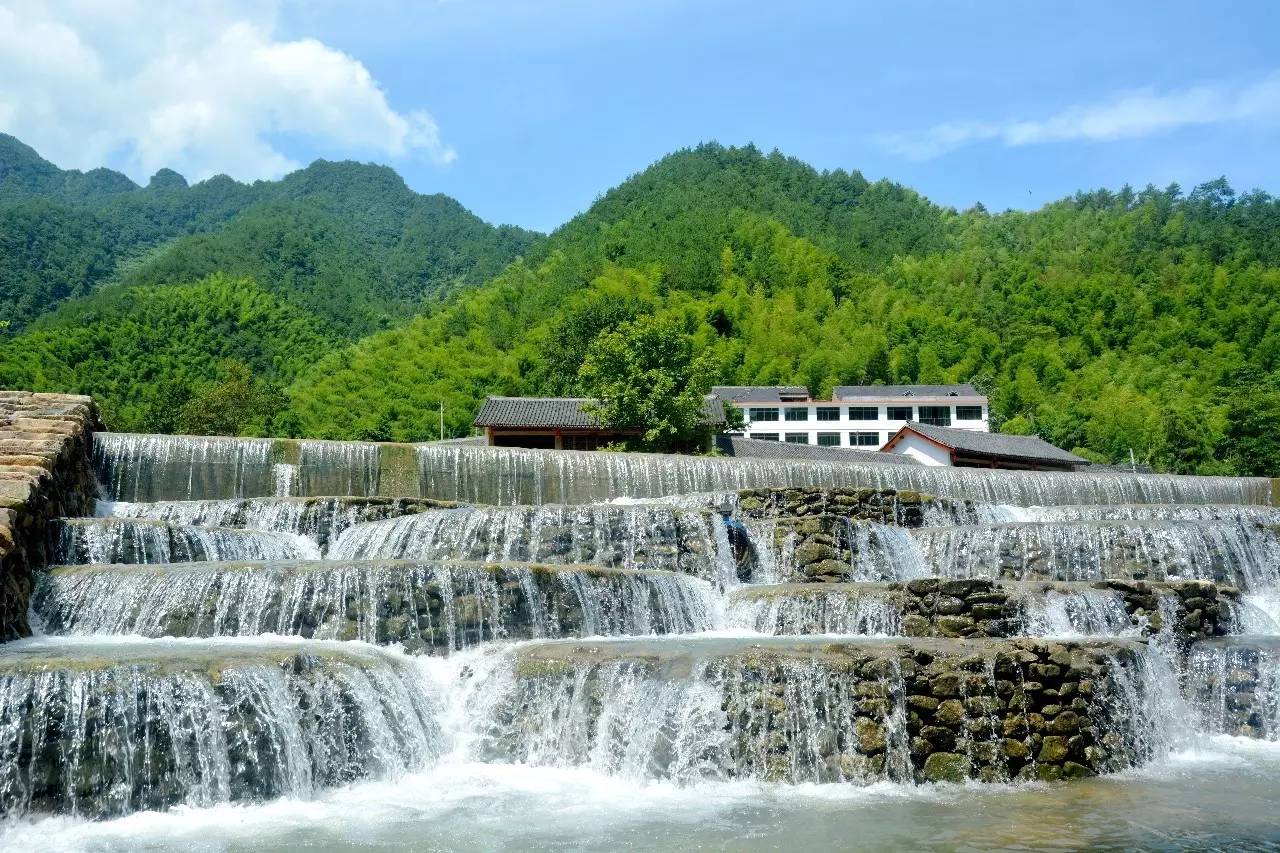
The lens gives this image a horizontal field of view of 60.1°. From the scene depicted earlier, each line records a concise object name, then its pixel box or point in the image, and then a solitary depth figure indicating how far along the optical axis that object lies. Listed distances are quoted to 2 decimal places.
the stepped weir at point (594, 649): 8.60
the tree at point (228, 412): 43.28
